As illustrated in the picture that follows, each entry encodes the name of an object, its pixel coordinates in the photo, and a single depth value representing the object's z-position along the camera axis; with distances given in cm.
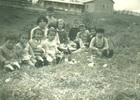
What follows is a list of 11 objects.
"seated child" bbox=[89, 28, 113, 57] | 447
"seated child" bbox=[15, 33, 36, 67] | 355
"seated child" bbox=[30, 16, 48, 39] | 429
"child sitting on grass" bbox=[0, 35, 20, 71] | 328
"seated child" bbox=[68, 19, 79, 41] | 500
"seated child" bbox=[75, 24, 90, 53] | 483
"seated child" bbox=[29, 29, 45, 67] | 382
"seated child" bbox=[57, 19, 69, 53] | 448
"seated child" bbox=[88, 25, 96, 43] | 479
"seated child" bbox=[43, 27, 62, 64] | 382
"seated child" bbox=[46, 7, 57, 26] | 472
